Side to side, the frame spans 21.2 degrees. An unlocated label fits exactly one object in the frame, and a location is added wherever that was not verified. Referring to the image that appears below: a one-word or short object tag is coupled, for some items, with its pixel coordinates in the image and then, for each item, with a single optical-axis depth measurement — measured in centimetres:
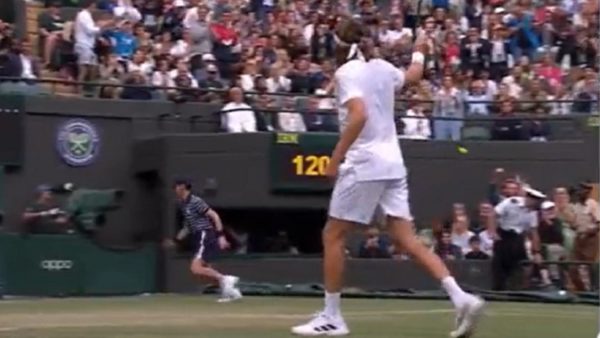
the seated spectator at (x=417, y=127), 2439
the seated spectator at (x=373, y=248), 2289
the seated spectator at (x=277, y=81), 2469
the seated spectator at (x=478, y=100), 2534
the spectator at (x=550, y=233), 2180
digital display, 2309
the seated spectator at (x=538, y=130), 2520
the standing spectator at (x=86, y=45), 2338
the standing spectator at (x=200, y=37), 2506
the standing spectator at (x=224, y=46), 2525
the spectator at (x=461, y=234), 2281
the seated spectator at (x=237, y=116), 2306
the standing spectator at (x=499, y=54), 2736
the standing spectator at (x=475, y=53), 2711
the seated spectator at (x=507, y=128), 2498
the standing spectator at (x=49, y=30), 2364
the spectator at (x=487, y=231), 2220
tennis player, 989
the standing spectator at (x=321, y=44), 2622
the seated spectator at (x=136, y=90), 2308
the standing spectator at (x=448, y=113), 2469
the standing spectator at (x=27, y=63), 2236
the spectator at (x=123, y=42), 2416
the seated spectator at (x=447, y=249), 2275
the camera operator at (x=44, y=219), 2153
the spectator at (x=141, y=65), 2377
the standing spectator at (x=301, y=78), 2508
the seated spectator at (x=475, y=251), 2250
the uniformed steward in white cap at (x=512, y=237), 2102
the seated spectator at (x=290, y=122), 2334
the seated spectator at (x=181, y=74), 2388
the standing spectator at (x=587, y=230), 2162
